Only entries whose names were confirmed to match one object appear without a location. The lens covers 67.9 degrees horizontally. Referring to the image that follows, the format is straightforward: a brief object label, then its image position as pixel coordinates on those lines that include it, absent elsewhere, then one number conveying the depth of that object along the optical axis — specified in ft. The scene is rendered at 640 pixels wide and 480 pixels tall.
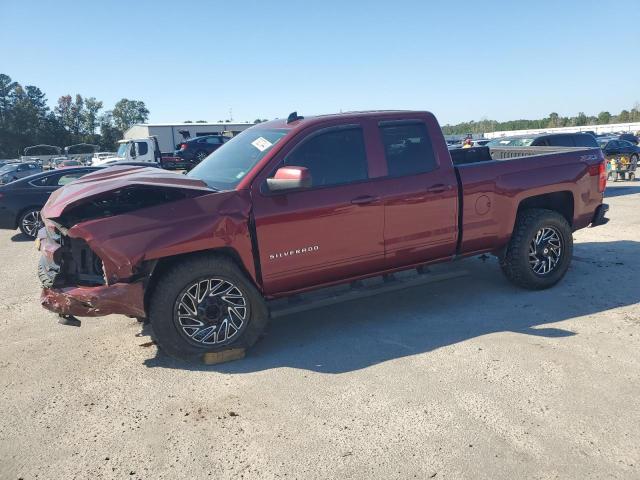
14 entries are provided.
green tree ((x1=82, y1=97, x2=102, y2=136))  347.56
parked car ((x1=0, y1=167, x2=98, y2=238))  34.42
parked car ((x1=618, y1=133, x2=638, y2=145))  115.30
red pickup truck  12.48
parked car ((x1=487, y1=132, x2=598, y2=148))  42.65
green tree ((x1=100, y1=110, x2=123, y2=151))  303.89
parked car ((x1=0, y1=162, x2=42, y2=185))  80.89
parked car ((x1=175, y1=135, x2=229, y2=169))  79.92
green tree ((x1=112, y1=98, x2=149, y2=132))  405.88
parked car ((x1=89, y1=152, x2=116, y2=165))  105.80
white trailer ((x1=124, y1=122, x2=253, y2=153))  121.60
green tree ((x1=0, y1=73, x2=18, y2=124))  321.79
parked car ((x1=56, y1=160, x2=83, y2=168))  123.71
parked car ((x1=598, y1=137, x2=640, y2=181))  54.65
